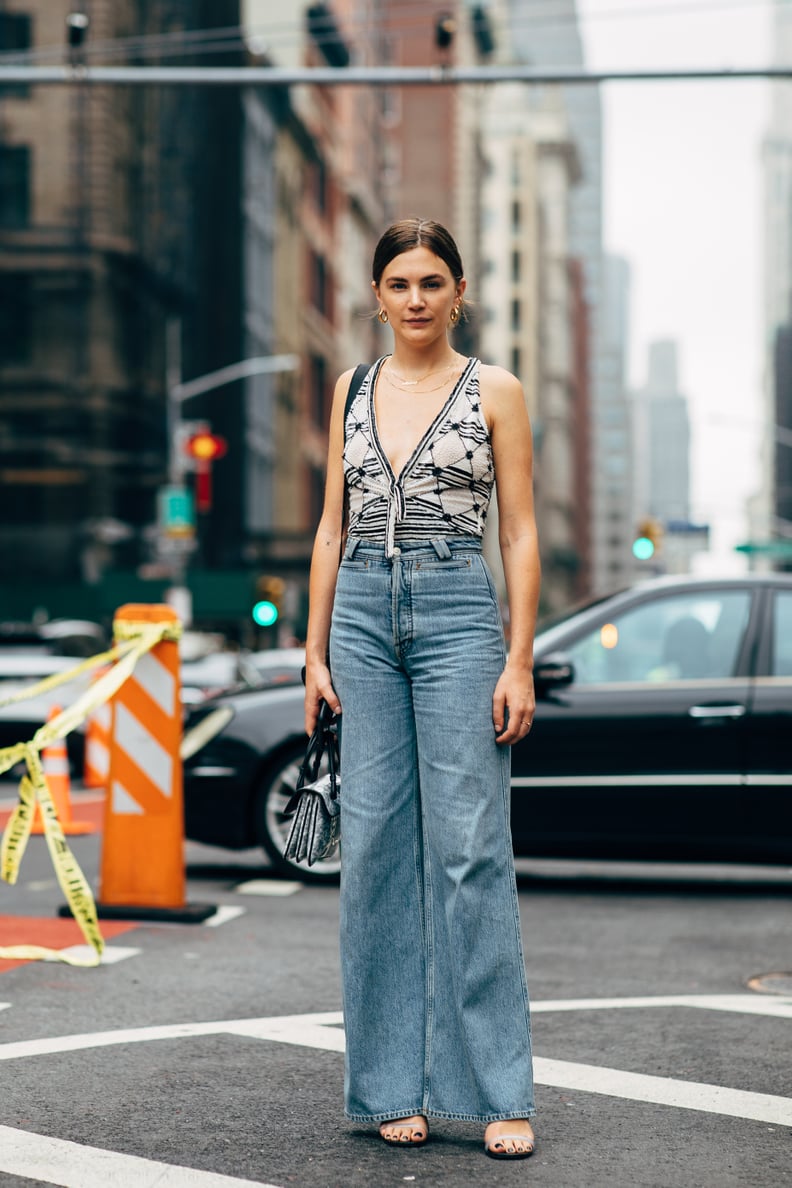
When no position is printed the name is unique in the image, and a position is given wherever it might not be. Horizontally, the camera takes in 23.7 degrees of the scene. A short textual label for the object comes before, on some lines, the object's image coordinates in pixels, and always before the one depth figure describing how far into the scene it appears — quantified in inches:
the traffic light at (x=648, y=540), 954.7
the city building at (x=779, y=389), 5629.9
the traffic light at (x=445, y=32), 636.1
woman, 162.6
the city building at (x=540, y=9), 6857.8
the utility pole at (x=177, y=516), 1257.4
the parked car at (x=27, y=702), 713.0
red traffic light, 1205.1
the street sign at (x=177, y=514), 1298.0
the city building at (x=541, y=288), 5551.2
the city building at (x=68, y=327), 1622.8
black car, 353.4
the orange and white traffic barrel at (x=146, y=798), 308.2
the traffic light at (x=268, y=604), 980.6
